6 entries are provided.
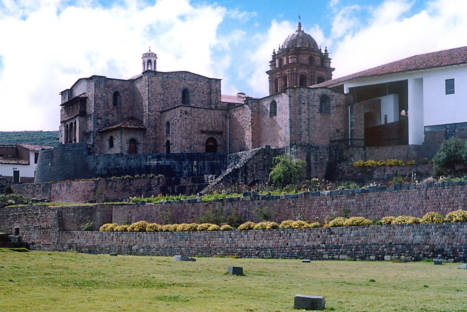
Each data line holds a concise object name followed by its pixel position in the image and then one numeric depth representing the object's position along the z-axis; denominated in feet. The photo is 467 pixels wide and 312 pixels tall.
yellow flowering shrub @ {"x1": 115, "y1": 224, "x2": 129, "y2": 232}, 103.66
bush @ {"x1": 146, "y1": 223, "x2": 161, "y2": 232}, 98.94
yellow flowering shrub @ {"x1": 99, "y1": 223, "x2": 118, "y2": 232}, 106.88
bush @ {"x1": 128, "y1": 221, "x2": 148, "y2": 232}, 100.94
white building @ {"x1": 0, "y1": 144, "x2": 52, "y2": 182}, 209.26
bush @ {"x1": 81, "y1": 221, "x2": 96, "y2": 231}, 116.16
